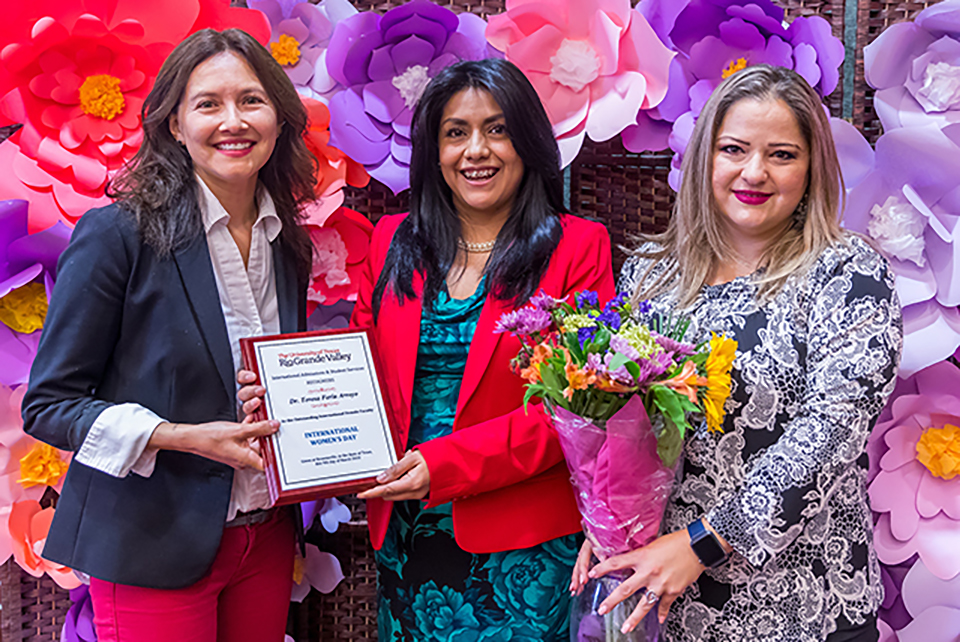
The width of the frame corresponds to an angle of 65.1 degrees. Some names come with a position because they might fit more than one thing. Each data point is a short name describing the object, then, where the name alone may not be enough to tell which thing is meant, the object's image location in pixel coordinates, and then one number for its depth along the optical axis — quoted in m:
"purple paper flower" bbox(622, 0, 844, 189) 1.98
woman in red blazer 1.62
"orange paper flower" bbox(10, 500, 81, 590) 2.18
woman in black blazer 1.50
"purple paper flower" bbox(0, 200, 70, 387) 2.01
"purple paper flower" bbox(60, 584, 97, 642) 2.21
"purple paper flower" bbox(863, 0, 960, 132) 1.96
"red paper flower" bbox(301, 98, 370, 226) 2.13
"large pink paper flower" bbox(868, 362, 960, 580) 2.03
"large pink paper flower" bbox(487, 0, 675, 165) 2.04
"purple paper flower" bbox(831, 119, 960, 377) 1.93
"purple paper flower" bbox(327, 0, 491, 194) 2.13
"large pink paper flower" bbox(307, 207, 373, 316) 2.22
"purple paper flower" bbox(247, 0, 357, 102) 2.17
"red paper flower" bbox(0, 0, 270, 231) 1.99
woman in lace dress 1.36
